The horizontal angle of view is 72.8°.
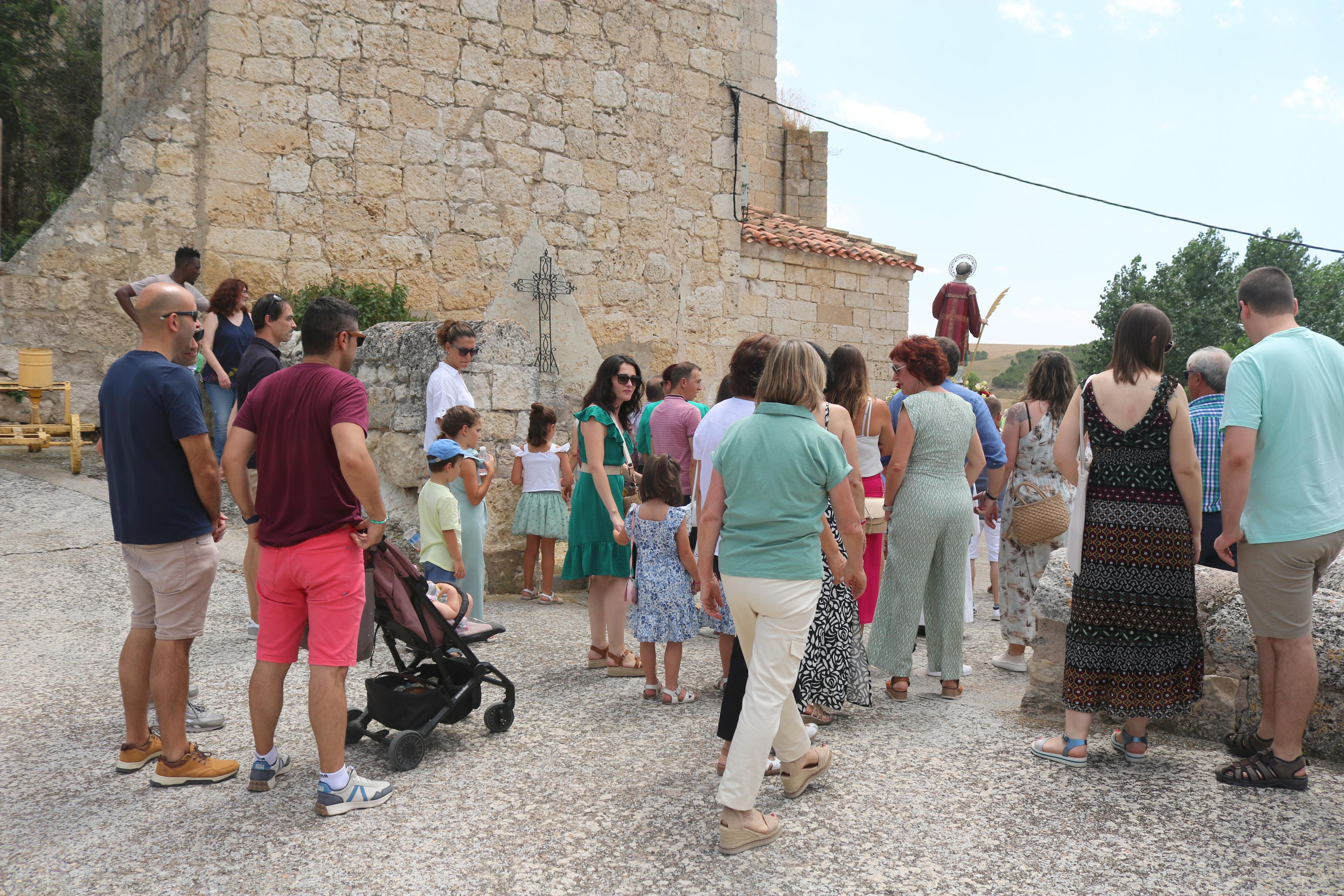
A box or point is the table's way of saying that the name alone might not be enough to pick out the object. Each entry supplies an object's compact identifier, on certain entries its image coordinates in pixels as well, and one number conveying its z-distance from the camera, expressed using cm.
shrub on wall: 907
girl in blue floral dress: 444
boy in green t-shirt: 511
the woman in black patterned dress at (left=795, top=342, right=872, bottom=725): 382
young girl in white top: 667
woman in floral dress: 536
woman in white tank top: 454
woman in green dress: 499
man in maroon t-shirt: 319
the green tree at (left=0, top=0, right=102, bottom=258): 1278
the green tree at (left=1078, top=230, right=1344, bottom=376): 3375
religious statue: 1060
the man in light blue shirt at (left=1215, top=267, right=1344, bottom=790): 337
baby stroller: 361
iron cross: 1077
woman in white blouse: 596
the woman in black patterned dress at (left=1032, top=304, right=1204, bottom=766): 348
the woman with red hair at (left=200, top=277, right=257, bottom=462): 591
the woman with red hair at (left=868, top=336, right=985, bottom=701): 450
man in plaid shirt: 465
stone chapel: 866
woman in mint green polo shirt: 298
